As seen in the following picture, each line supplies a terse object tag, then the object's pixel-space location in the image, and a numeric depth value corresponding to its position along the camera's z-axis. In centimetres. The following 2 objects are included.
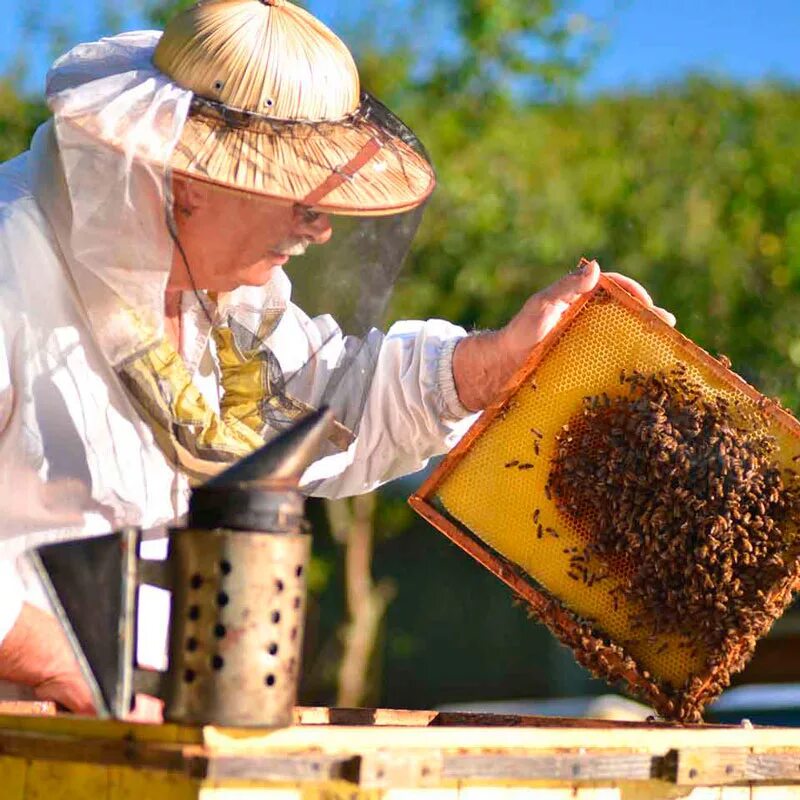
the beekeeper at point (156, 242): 555
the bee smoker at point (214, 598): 521
